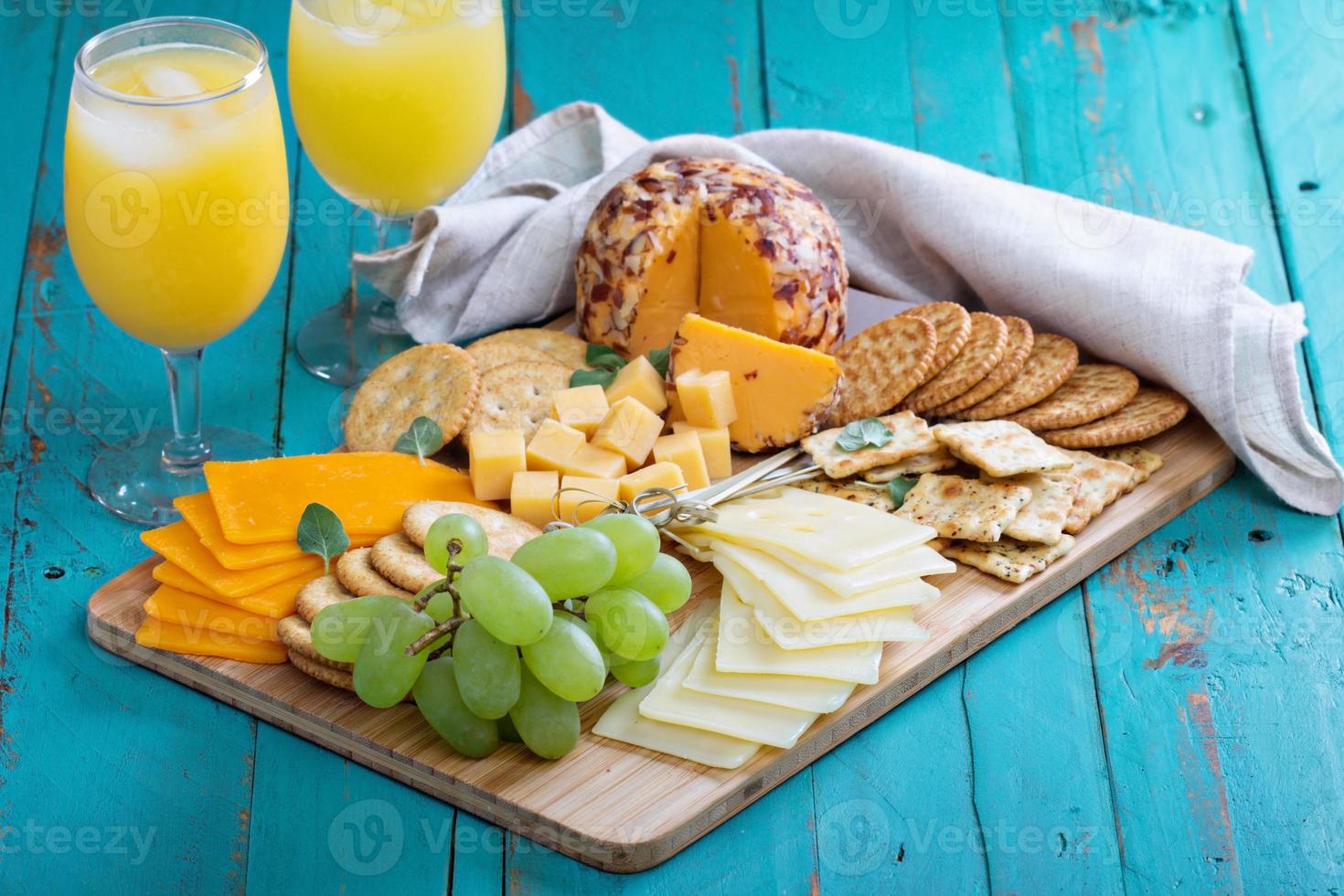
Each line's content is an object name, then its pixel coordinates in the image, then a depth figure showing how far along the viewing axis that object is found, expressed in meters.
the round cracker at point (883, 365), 2.29
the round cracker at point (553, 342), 2.45
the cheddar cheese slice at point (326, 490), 2.00
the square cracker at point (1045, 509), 2.06
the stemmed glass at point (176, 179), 1.98
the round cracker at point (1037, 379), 2.29
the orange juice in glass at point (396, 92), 2.29
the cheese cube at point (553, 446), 2.15
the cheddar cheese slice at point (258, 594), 1.93
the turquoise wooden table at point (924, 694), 1.74
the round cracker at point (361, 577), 1.90
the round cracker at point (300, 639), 1.85
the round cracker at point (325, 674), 1.84
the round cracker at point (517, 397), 2.28
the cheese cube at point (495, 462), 2.12
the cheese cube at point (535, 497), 2.09
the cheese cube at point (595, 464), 2.13
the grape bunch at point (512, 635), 1.66
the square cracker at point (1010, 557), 2.04
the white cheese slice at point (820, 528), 1.92
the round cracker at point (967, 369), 2.29
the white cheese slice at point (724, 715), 1.78
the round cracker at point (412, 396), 2.26
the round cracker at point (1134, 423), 2.25
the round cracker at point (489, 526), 1.99
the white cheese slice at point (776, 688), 1.81
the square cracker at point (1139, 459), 2.24
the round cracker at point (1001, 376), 2.29
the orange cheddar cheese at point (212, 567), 1.94
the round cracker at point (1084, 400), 2.26
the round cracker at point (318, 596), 1.89
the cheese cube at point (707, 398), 2.22
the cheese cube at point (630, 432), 2.17
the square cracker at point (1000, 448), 2.10
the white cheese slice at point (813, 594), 1.87
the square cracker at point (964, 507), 2.05
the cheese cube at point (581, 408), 2.22
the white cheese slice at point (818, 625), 1.85
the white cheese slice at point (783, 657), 1.83
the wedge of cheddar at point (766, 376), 2.25
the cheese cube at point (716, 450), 2.23
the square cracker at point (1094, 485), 2.12
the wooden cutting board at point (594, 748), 1.72
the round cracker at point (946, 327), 2.31
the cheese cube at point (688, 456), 2.17
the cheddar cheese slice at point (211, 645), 1.92
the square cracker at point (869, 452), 2.16
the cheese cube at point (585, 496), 2.08
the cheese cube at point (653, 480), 2.10
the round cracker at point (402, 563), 1.89
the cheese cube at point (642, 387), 2.29
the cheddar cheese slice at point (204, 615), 1.92
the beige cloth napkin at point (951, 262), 2.31
